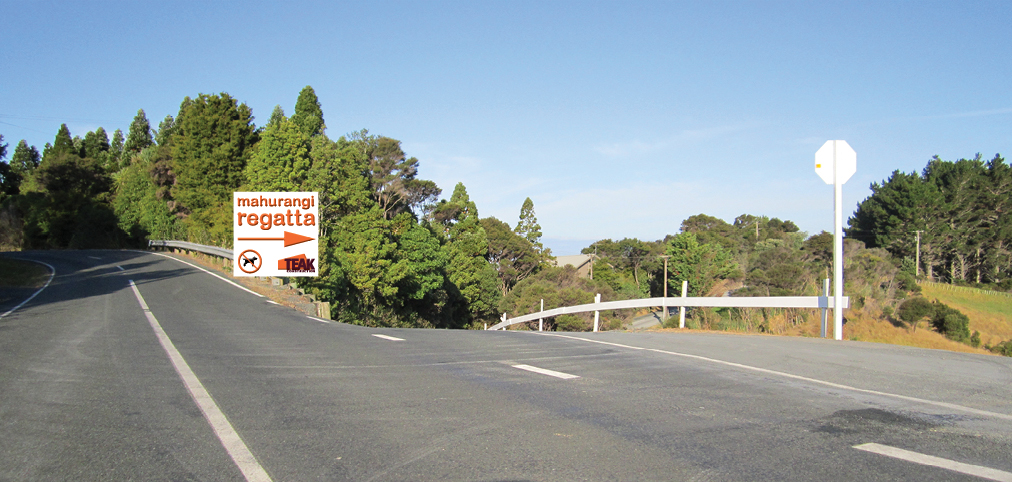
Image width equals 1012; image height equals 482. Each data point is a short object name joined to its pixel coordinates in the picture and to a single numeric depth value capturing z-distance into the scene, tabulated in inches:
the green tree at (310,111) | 2454.5
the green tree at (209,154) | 2237.9
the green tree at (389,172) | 2800.2
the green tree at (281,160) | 1608.0
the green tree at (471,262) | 2476.6
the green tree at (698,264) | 2608.3
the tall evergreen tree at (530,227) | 3474.4
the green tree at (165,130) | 2878.0
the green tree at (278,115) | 2627.2
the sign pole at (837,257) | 436.5
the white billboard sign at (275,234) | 706.2
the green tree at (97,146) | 3508.9
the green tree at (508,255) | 3159.5
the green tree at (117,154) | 3233.3
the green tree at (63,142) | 3329.7
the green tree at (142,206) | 2260.1
